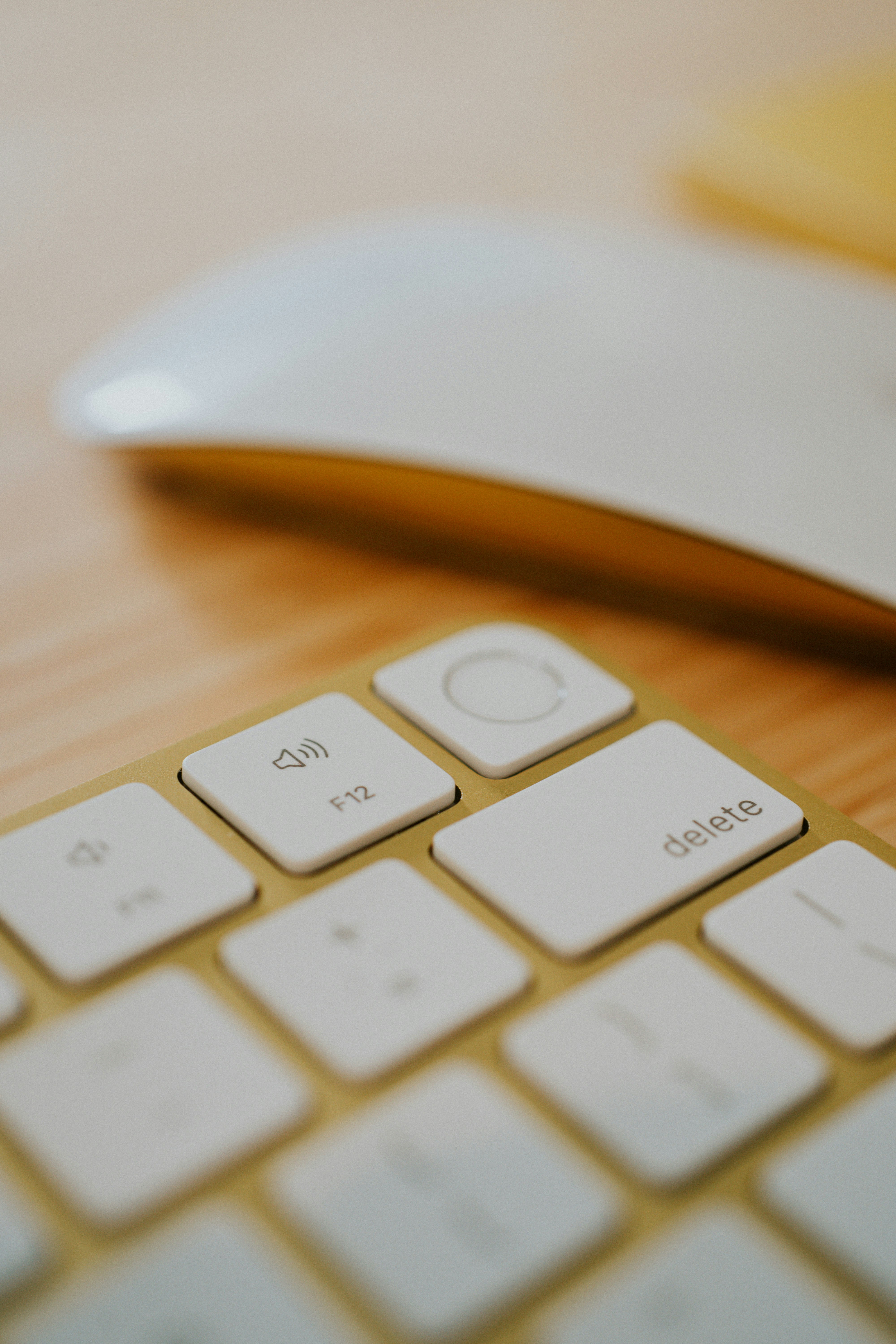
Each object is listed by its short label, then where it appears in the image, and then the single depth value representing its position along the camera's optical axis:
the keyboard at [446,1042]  0.23
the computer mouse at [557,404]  0.29
